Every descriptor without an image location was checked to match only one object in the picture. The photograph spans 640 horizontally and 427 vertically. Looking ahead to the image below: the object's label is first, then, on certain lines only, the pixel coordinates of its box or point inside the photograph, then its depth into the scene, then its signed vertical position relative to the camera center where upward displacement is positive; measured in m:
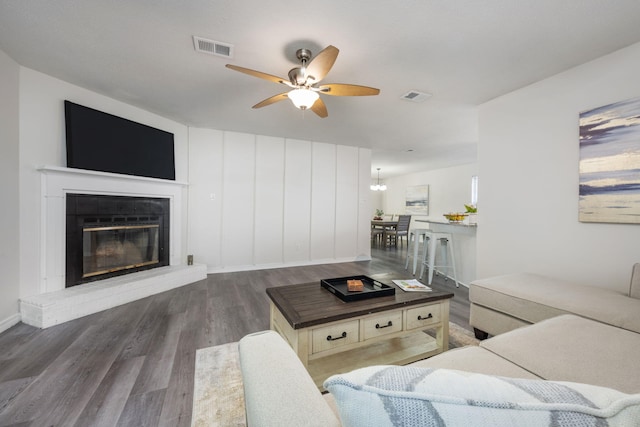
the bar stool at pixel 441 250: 3.80 -0.61
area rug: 1.34 -1.10
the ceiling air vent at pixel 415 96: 2.90 +1.34
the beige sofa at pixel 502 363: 0.63 -0.62
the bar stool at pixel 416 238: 4.19 -0.45
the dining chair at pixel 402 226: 7.10 -0.45
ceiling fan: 1.90 +1.03
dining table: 7.29 -0.40
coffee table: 1.49 -0.75
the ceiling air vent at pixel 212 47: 2.05 +1.34
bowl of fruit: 4.08 -0.10
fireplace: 2.78 -0.35
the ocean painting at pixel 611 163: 2.00 +0.41
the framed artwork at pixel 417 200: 8.66 +0.37
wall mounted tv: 2.74 +0.77
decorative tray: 1.74 -0.59
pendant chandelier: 9.33 +0.85
